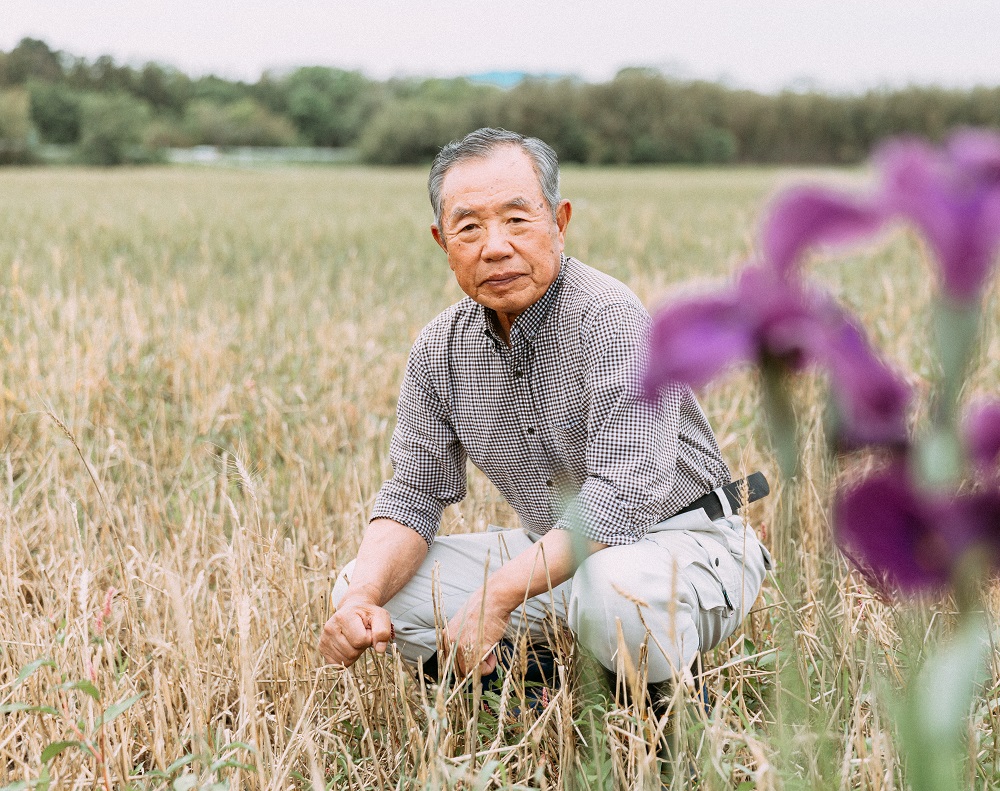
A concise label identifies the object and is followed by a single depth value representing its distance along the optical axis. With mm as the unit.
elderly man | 1648
